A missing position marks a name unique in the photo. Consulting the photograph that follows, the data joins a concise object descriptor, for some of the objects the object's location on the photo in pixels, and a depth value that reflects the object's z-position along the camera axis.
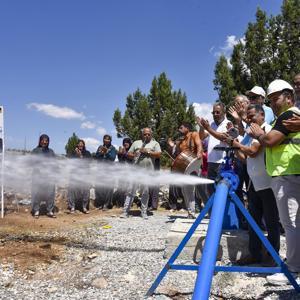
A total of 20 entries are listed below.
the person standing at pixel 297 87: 5.80
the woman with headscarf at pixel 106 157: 11.17
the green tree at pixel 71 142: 33.01
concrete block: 5.40
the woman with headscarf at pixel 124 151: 11.19
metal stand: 2.42
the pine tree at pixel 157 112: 24.23
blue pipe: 2.33
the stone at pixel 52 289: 4.68
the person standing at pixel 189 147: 8.12
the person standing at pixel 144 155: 9.53
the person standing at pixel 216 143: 6.78
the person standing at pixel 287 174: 4.13
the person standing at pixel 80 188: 11.09
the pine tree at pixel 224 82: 20.57
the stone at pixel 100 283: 4.73
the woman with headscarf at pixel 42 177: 10.12
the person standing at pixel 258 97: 5.82
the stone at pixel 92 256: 5.88
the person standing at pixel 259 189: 4.73
